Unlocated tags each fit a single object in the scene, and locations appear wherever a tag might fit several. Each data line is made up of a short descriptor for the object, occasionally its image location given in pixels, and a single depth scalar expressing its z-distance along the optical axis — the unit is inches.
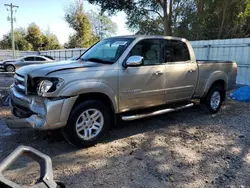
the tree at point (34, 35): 1771.7
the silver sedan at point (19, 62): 733.9
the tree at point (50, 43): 1808.6
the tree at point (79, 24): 1573.6
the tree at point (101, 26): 1792.8
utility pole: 1316.8
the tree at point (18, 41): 1797.5
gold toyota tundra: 144.3
